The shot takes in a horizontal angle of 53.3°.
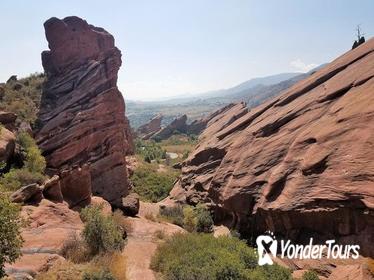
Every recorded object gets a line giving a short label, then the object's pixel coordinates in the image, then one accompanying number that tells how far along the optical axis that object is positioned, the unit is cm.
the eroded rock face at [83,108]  3481
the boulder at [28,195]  2140
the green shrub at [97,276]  1397
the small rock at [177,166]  6870
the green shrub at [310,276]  1617
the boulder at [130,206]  3322
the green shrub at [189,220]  2741
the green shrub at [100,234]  1795
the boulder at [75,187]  2677
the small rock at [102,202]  2772
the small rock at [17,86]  4419
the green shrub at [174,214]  3078
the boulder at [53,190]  2419
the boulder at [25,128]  3356
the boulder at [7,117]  3114
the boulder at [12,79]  4833
